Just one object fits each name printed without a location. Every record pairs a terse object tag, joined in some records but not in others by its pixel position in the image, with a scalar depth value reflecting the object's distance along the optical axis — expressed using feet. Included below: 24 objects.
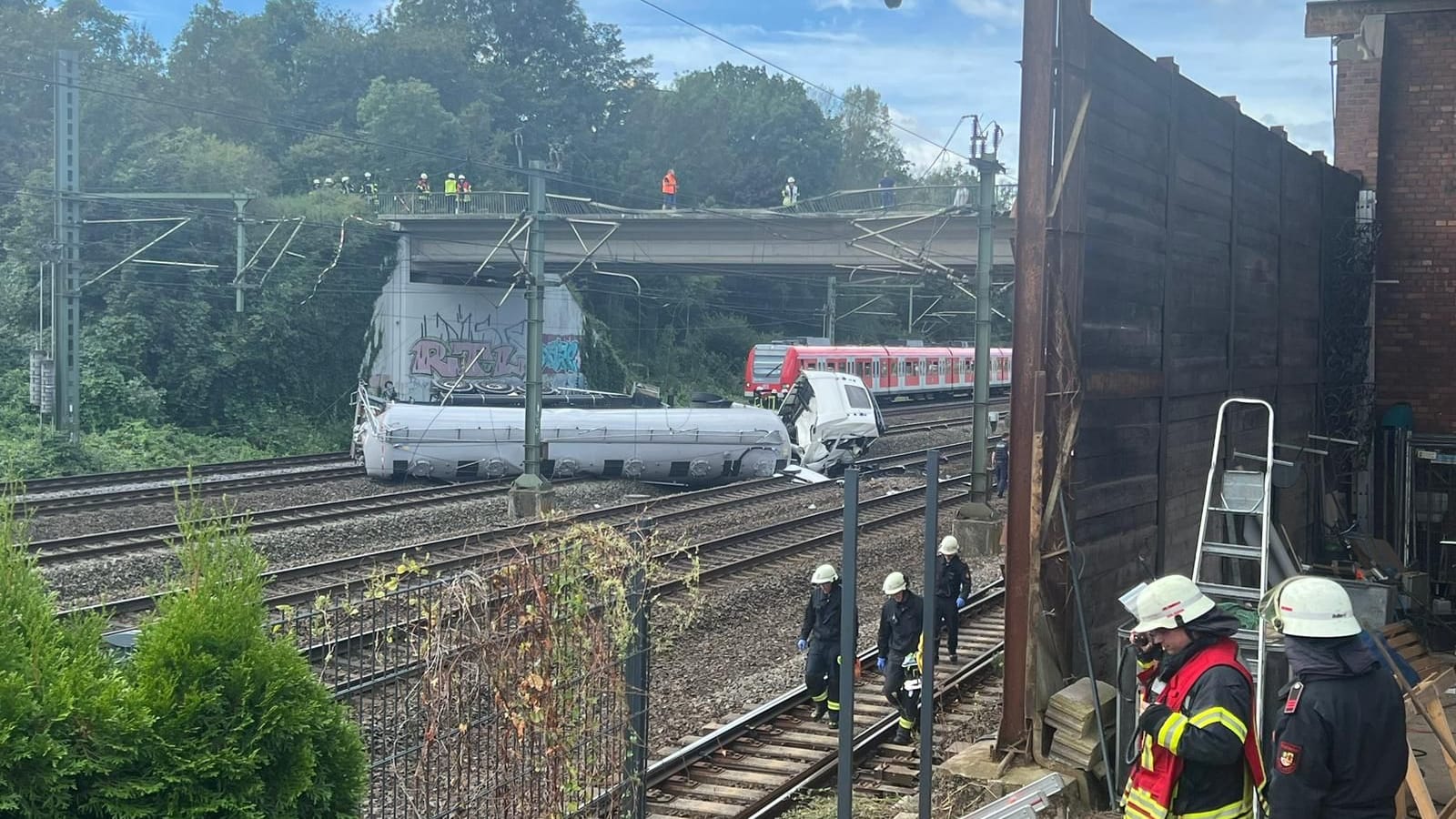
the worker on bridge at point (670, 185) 112.88
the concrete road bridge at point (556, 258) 104.58
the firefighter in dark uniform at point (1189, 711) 14.56
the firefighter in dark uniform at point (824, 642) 33.42
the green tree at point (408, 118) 179.83
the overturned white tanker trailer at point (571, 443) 85.15
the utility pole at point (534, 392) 69.87
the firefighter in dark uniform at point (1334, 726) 14.29
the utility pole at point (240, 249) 90.99
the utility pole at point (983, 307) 65.31
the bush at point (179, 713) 12.27
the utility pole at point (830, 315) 175.47
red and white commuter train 149.89
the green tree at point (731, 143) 236.84
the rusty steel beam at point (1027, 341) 25.27
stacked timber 24.62
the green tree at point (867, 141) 305.53
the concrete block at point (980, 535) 66.80
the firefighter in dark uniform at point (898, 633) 32.99
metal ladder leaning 22.14
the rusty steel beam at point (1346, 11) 47.73
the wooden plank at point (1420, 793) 20.58
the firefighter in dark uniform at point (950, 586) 38.73
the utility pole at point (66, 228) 83.71
